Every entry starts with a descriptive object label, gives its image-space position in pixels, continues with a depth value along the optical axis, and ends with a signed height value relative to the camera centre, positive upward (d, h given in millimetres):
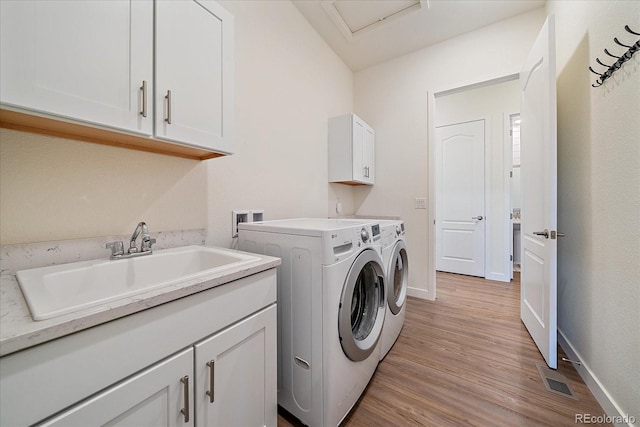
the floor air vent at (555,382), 1346 -993
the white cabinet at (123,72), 675 +484
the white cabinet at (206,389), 580 -518
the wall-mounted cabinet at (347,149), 2438 +655
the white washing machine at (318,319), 1068 -495
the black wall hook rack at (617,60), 1036 +718
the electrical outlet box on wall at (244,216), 1556 -25
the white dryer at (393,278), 1605 -483
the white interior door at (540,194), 1516 +132
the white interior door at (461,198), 3439 +219
